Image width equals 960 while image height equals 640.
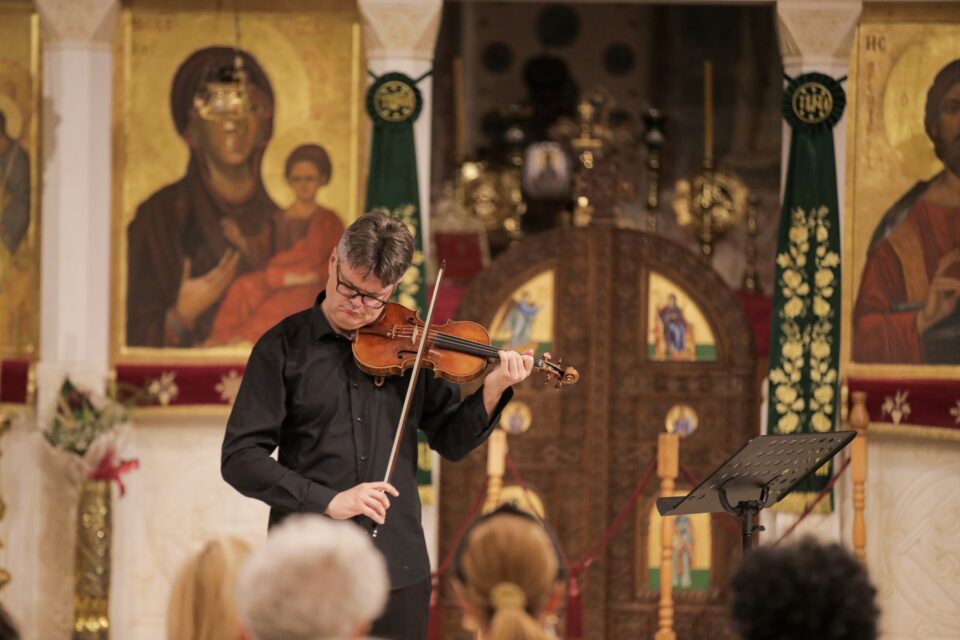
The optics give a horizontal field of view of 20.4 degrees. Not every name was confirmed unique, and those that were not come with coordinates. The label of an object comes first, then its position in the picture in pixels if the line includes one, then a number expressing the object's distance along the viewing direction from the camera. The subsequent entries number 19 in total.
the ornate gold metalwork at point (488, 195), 18.63
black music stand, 9.03
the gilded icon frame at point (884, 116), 14.54
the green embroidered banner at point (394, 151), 14.40
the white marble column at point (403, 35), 14.51
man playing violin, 8.23
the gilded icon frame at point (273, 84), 14.90
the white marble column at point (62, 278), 14.62
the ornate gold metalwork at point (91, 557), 14.14
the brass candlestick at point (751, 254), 17.57
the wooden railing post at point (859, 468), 13.79
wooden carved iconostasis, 14.73
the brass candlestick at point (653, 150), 17.73
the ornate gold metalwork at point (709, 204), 18.38
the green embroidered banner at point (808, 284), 14.11
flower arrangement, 14.01
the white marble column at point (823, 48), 14.34
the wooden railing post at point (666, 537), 13.80
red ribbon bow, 14.11
